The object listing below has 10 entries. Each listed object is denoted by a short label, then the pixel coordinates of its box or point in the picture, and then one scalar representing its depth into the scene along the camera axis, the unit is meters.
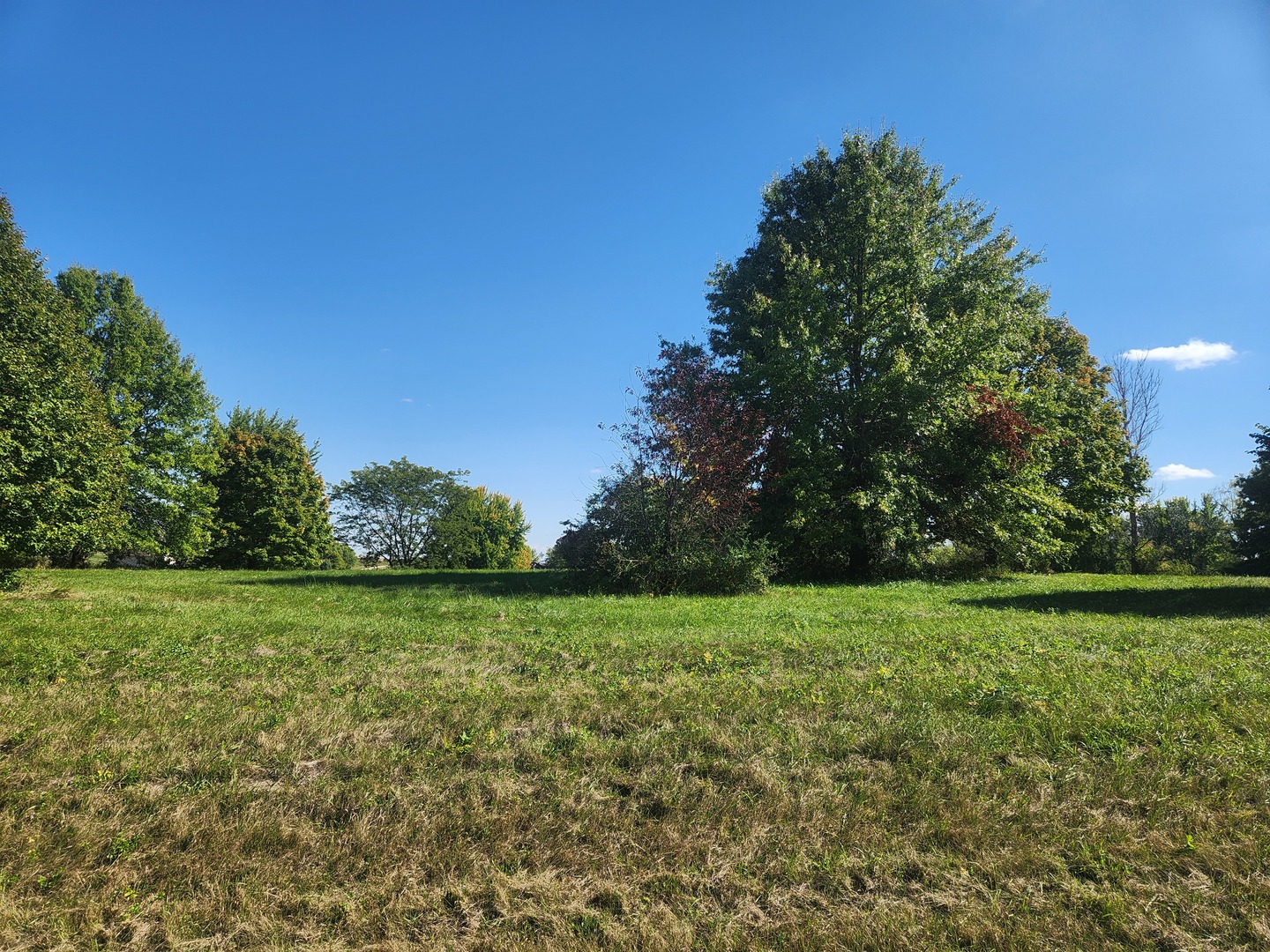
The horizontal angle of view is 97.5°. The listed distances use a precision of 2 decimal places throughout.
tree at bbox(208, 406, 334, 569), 37.22
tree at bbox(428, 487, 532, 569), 54.22
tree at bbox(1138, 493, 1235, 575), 31.70
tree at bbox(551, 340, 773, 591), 14.63
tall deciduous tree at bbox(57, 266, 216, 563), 27.78
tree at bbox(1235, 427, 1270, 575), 27.03
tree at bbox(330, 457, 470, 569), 53.41
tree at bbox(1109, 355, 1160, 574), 29.53
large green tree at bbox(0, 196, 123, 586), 12.59
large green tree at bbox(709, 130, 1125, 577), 18.84
